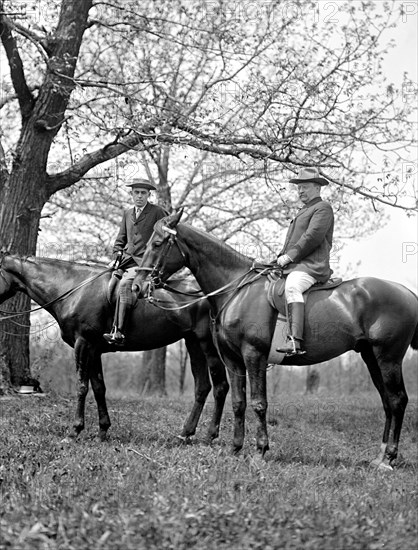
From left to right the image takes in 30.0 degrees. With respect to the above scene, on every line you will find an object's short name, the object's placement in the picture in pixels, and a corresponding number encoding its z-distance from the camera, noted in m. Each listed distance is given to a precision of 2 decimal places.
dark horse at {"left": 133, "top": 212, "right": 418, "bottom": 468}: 9.83
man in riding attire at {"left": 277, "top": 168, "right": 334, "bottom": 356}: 9.61
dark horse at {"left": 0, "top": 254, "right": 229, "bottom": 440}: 11.45
